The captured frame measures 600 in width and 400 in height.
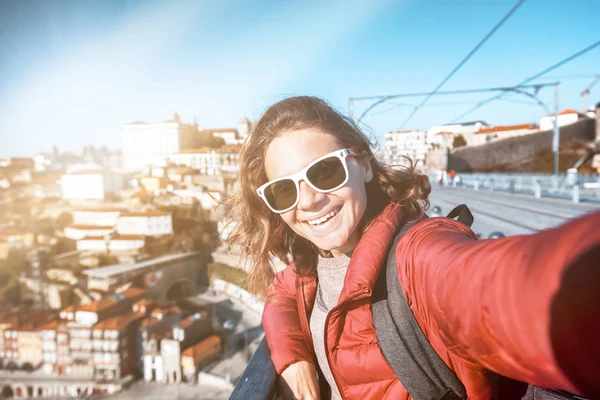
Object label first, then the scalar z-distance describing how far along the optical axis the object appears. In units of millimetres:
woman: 328
